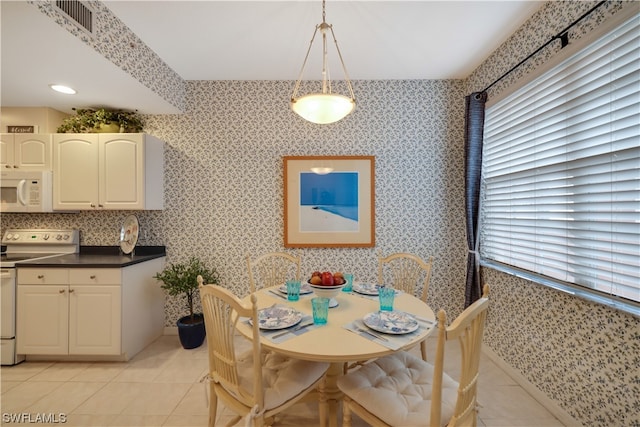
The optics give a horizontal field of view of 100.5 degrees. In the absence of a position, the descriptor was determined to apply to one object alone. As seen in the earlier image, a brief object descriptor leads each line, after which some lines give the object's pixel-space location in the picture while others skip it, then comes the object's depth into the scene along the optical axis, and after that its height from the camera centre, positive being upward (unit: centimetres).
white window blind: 136 +28
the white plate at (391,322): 131 -58
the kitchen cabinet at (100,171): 263 +39
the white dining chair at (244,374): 120 -85
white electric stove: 271 -35
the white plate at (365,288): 194 -58
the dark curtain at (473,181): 253 +31
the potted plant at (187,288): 256 -74
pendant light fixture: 153 +63
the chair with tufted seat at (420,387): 101 -85
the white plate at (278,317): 135 -57
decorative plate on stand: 276 -25
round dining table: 115 -60
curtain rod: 152 +115
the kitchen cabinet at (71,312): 227 -88
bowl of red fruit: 153 -43
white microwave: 258 +18
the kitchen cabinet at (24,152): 265 +57
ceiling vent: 158 +122
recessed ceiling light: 230 +107
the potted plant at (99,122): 268 +90
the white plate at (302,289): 195 -58
